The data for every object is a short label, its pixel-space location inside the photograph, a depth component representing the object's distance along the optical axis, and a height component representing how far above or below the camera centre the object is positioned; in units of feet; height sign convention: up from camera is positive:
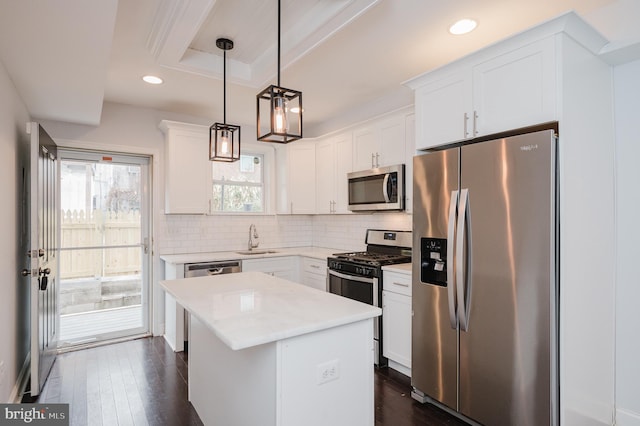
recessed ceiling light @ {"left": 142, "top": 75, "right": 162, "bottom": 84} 10.50 +3.92
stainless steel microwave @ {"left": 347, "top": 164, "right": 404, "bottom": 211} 11.14 +0.74
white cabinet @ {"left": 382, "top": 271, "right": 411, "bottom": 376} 9.66 -3.01
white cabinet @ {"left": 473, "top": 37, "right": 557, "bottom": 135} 6.38 +2.31
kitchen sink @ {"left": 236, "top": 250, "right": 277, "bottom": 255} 14.51 -1.62
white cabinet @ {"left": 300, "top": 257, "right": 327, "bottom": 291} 13.09 -2.32
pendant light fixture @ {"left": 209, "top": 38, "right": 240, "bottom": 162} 7.86 +1.52
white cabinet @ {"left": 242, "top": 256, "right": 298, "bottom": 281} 13.41 -2.08
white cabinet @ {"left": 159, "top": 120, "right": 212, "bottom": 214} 13.09 +1.60
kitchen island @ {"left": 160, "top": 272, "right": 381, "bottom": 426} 4.89 -2.13
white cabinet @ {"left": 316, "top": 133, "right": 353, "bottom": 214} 13.61 +1.55
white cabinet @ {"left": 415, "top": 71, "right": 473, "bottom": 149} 7.71 +2.26
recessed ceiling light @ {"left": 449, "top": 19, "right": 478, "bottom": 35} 7.67 +4.01
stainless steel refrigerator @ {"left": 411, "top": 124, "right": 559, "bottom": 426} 6.34 -1.33
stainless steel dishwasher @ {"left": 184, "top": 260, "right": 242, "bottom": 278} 12.23 -1.96
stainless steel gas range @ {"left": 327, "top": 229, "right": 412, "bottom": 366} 10.55 -1.72
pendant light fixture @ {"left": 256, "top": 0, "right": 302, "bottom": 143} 5.62 +1.55
